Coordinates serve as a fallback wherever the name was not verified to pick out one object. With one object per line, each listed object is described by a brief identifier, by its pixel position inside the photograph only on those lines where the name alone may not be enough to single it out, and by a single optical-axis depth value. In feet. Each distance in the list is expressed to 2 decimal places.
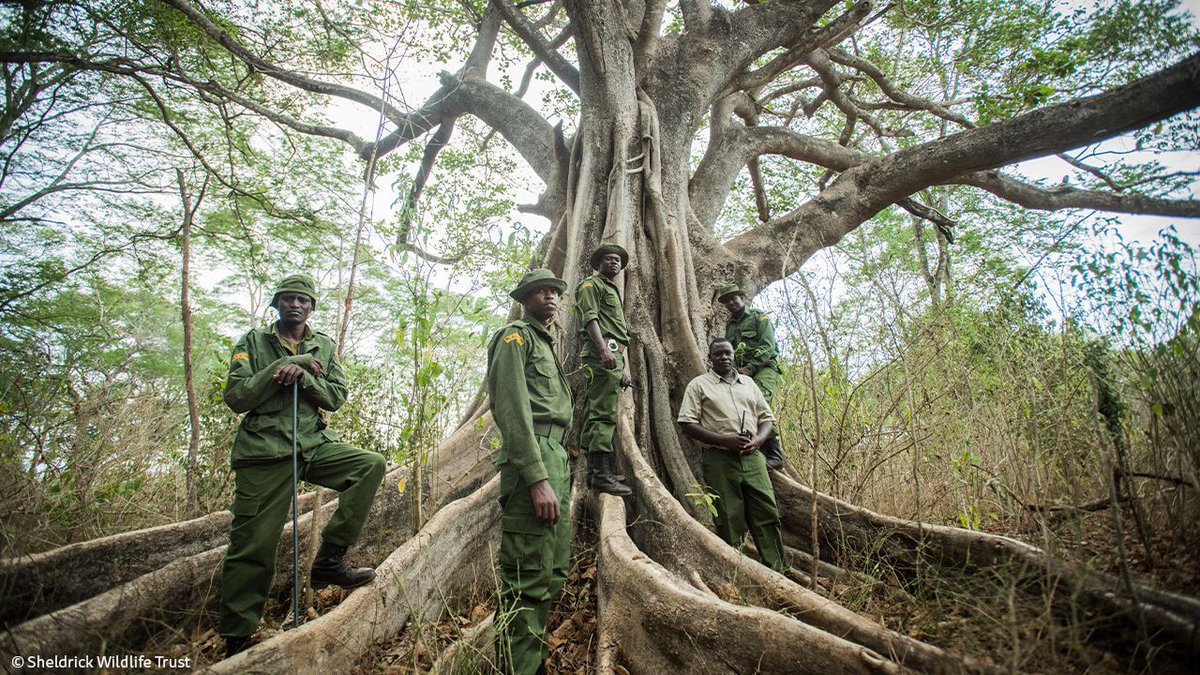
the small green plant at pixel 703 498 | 10.25
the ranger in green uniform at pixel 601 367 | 12.45
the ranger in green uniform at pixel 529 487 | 8.13
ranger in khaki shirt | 11.82
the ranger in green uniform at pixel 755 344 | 15.24
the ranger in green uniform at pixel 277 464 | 8.48
